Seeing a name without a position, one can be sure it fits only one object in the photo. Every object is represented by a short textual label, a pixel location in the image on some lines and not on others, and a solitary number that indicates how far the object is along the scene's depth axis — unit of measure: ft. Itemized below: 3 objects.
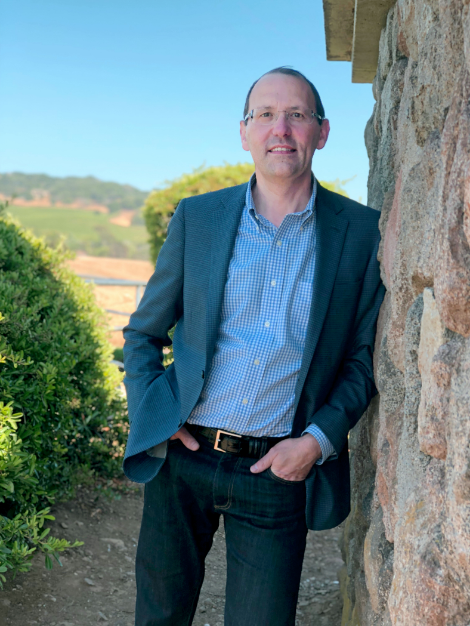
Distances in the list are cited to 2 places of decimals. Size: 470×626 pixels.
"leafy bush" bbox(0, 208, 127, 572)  8.57
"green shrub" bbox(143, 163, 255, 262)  29.76
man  6.75
